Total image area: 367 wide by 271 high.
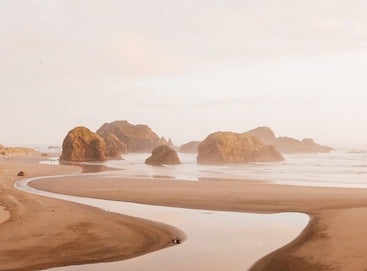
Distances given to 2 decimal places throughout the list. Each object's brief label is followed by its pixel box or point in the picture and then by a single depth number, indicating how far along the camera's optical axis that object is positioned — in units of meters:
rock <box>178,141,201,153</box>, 183.02
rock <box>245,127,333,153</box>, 190.62
